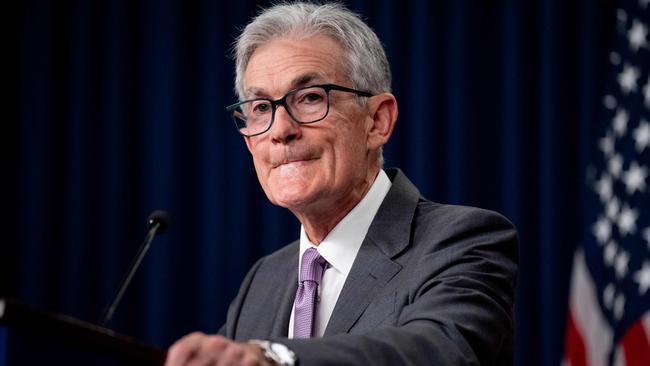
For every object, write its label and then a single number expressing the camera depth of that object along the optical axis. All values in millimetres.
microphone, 2882
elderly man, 2893
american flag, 3648
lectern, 2330
